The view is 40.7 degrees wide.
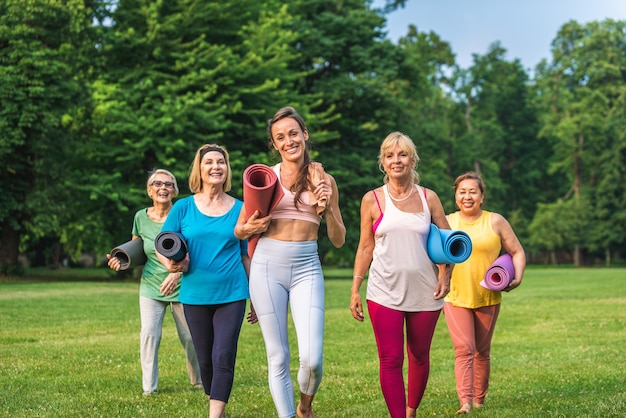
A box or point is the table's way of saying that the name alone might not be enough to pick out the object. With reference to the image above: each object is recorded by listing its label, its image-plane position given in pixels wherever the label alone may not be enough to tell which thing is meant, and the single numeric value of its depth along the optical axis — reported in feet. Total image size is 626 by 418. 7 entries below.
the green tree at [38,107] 103.81
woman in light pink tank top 21.02
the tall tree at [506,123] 265.95
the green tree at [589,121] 238.27
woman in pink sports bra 19.84
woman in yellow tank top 25.85
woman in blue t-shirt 21.53
